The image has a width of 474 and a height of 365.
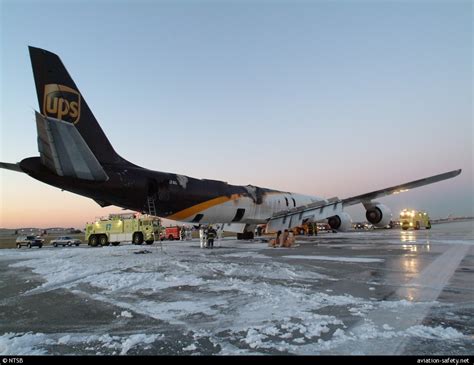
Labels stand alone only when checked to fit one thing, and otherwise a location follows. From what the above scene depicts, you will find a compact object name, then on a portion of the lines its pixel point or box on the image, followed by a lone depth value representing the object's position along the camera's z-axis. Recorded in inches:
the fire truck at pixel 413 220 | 2058.3
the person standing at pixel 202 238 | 800.4
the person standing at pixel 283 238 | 772.3
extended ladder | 630.4
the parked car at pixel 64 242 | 1512.2
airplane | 487.5
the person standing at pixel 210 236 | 791.1
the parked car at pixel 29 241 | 1454.2
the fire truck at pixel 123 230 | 1171.3
